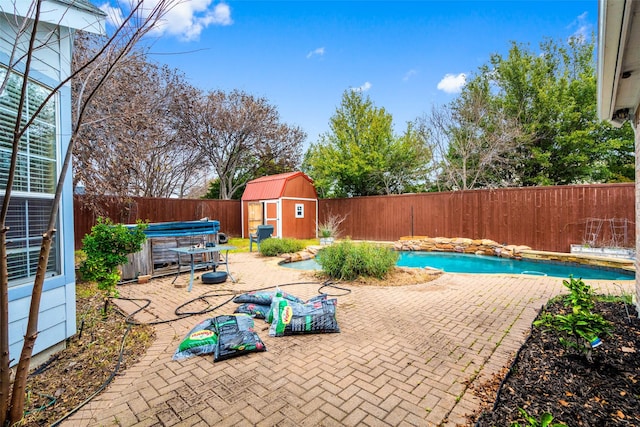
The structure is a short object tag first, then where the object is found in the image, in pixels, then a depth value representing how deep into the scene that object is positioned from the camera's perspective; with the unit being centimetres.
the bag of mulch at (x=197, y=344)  249
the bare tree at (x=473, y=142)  1194
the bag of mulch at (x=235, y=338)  244
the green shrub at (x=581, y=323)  210
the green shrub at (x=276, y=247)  824
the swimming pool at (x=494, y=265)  654
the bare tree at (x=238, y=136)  1529
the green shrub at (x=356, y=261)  534
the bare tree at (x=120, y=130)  562
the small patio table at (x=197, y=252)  474
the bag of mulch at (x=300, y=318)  288
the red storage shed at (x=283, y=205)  1195
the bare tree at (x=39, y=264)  145
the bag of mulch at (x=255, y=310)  339
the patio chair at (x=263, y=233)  888
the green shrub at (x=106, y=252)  316
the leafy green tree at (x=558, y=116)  1163
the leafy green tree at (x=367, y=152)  1348
